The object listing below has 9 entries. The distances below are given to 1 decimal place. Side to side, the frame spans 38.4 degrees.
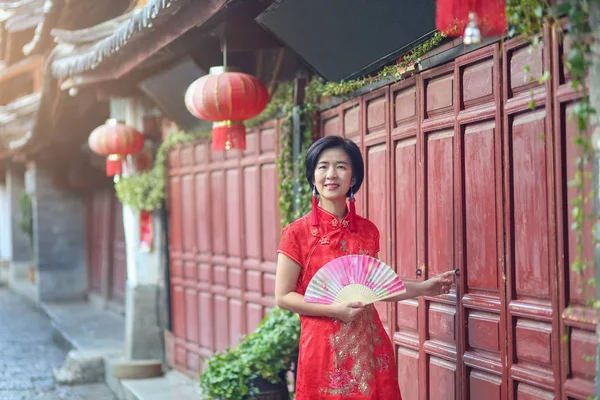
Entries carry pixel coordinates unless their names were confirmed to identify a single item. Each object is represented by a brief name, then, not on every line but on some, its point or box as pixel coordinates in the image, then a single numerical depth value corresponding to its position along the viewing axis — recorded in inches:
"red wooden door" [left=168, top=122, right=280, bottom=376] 309.1
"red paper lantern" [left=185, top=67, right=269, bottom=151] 261.7
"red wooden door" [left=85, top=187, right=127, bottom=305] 612.7
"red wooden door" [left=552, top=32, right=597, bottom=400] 146.4
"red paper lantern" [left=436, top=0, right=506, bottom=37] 140.0
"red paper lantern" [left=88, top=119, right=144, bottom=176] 379.9
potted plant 244.8
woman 161.2
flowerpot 247.1
